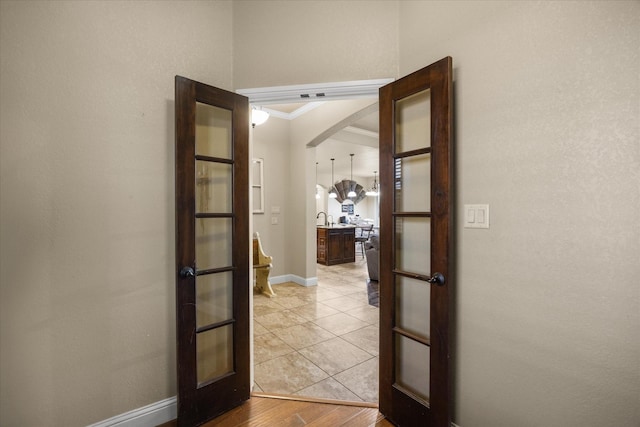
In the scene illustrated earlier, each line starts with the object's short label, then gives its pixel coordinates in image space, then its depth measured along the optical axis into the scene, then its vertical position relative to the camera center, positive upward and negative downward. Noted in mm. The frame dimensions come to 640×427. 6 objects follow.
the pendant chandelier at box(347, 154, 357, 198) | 11922 +689
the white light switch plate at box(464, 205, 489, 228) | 1459 -35
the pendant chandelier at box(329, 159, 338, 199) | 12625 +778
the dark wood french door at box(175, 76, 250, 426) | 1644 -264
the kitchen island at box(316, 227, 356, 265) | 6957 -919
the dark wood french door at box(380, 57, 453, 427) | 1475 -219
